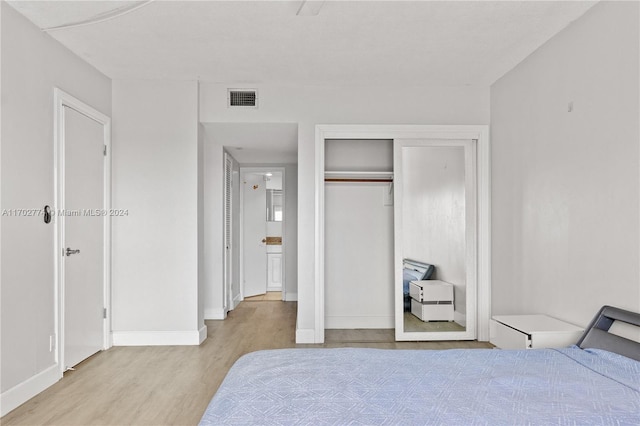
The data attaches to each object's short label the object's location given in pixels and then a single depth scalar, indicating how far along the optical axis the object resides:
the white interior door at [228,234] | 5.93
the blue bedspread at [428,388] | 1.61
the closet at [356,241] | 5.16
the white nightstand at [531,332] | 2.89
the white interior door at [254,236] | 7.67
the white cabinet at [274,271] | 8.00
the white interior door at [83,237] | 3.65
